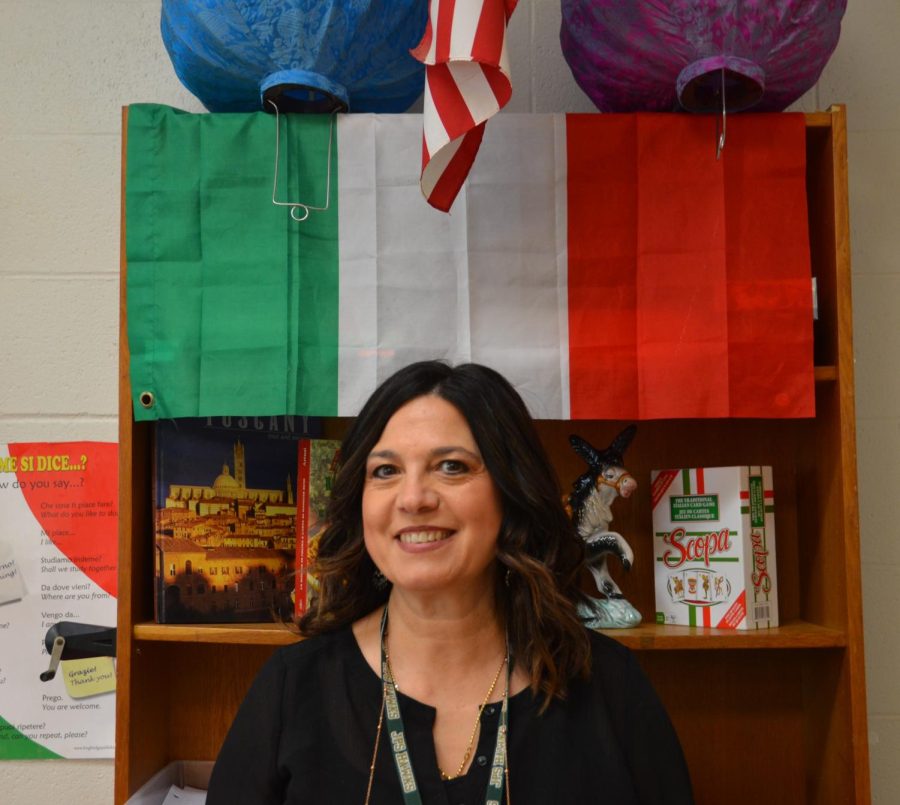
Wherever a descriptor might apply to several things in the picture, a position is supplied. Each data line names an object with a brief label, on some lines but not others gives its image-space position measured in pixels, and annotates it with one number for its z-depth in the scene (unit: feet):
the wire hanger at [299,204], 5.33
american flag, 4.68
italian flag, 5.31
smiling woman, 4.51
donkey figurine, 5.63
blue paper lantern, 5.09
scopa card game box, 5.49
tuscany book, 5.54
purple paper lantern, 5.03
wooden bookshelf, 5.39
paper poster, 6.49
